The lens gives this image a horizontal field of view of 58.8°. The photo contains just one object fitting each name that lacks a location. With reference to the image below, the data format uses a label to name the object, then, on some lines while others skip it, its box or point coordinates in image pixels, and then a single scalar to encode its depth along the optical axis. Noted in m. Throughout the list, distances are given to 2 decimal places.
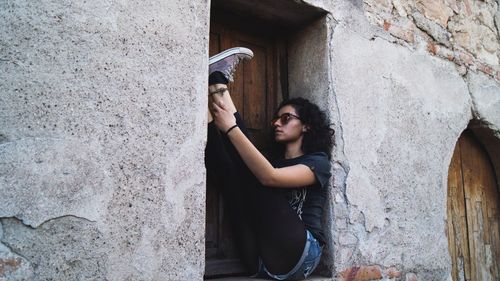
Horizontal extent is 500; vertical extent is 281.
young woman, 1.95
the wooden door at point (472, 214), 3.30
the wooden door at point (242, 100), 2.20
